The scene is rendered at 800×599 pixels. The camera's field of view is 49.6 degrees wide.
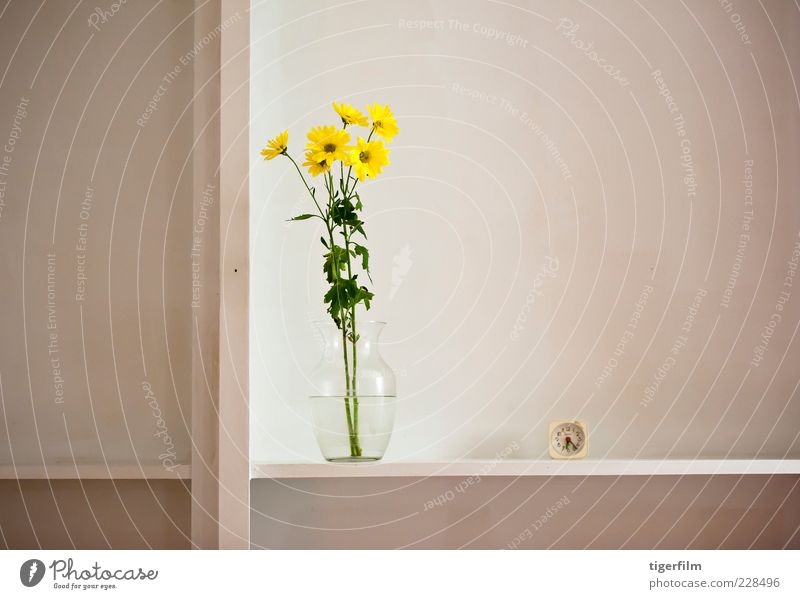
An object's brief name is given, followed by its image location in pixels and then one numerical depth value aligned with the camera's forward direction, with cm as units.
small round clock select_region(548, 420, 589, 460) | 129
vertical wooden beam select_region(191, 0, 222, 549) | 129
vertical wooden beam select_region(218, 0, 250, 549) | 125
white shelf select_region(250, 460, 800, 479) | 121
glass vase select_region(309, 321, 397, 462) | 122
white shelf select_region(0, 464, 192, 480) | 130
